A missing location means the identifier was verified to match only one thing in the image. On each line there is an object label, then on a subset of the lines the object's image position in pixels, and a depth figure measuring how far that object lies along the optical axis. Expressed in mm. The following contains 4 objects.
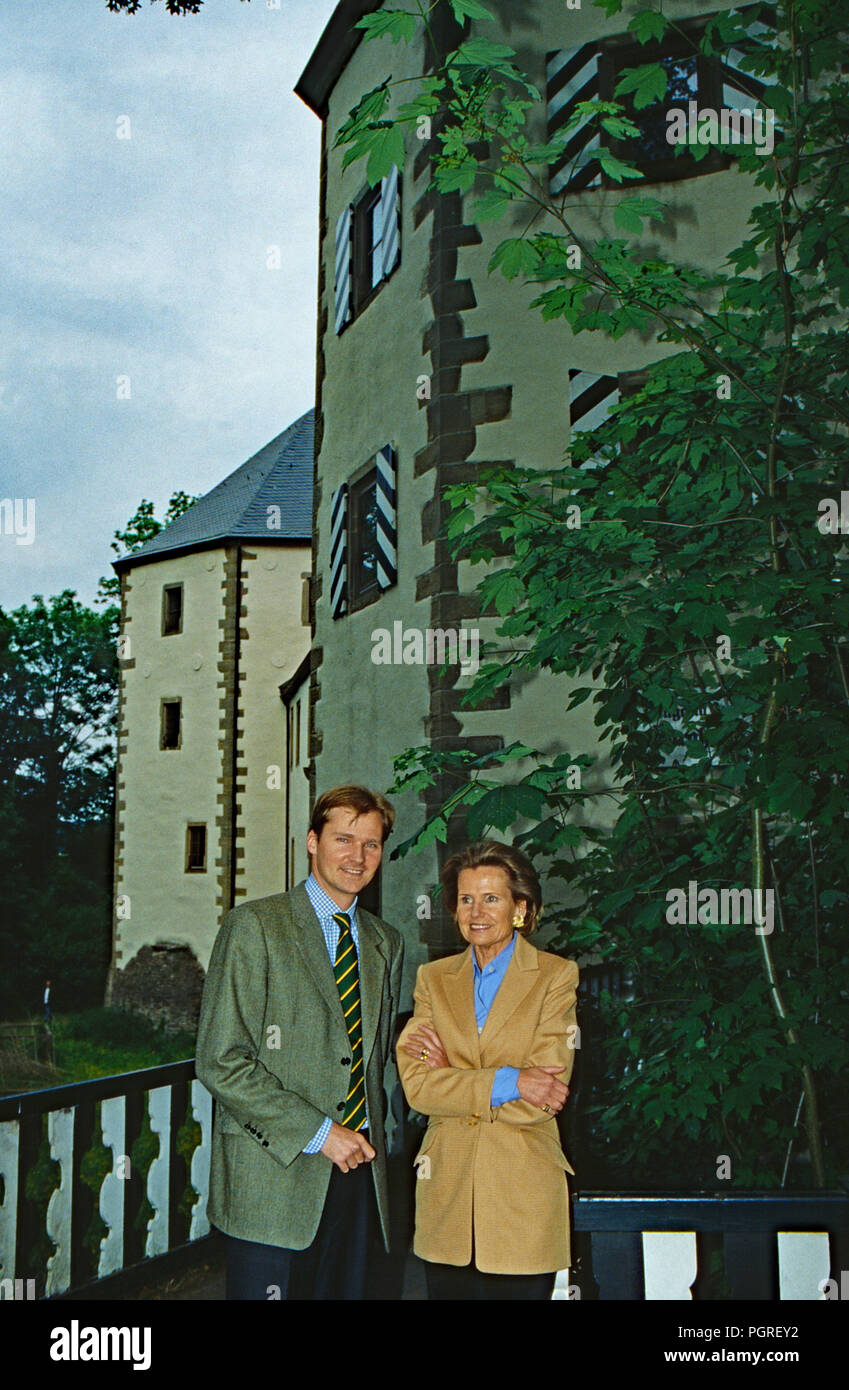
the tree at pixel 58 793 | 34438
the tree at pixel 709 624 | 3797
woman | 2936
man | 3018
